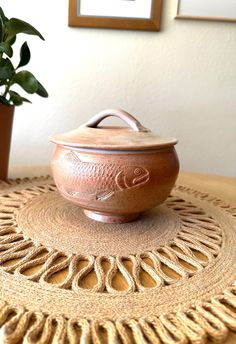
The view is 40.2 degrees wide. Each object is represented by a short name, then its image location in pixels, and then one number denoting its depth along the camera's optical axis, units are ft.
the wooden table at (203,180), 2.48
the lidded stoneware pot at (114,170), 1.51
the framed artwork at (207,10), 3.41
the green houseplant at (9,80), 2.21
